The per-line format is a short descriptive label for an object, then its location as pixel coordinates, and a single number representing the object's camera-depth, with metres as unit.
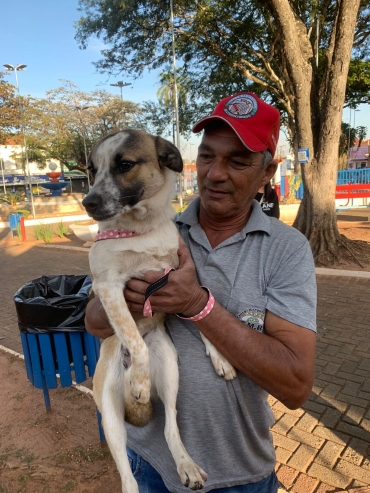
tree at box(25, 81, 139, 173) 38.75
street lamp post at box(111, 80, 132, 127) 30.77
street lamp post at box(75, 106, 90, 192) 39.84
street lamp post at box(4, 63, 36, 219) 22.51
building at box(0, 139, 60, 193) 51.31
